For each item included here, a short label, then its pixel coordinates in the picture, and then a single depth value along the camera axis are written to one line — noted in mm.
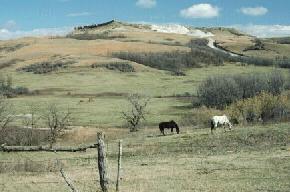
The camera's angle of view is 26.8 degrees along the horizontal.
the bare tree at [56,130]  57275
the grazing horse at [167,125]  57906
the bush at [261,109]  66938
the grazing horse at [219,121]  53100
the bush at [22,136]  54312
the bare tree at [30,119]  56925
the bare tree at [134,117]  72500
